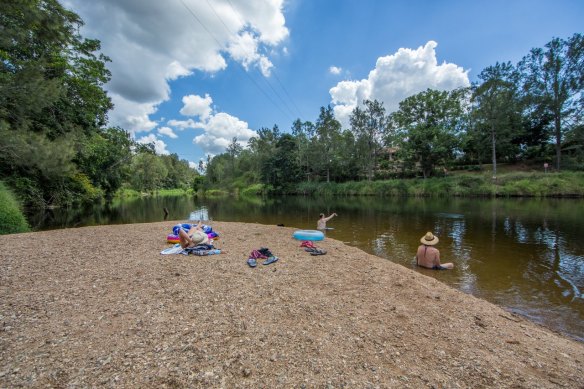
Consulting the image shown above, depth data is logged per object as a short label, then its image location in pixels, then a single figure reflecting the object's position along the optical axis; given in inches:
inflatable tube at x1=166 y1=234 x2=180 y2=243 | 429.6
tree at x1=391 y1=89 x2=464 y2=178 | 1743.4
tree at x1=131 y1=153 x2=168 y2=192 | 3024.1
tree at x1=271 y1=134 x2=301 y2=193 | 2454.5
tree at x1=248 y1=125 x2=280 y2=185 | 2545.0
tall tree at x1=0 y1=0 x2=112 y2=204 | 444.1
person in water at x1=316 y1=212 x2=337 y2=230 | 558.6
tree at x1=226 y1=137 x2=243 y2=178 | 3499.0
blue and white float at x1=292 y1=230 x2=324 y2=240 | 471.2
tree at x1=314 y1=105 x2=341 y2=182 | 2235.5
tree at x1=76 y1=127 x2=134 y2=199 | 882.8
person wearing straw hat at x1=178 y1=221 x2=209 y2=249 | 364.5
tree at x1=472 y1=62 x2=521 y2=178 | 1534.2
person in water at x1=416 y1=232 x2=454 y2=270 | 349.8
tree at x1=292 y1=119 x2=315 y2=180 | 2333.5
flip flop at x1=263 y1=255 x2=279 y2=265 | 314.1
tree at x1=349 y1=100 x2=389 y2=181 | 2003.2
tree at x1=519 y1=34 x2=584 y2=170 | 1444.4
